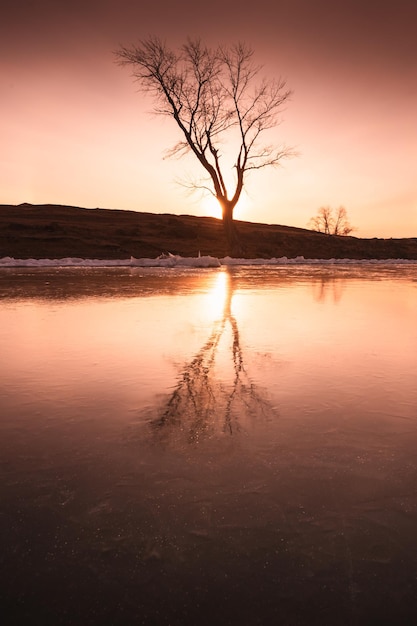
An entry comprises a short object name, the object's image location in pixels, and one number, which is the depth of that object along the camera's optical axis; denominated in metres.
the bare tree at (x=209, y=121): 18.77
